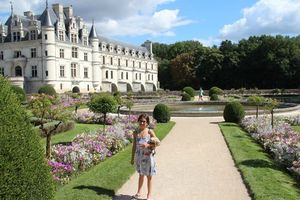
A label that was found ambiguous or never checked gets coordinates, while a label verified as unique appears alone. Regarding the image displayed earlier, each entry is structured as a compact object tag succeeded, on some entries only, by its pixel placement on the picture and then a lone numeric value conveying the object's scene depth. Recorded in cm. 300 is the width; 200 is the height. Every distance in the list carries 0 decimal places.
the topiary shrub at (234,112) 1626
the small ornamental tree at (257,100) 1597
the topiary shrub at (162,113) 1658
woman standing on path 551
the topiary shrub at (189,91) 3776
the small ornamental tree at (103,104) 1392
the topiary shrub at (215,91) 3813
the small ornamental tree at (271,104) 1378
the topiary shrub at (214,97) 3314
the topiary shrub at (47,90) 3308
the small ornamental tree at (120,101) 1695
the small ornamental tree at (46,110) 930
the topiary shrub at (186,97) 3302
